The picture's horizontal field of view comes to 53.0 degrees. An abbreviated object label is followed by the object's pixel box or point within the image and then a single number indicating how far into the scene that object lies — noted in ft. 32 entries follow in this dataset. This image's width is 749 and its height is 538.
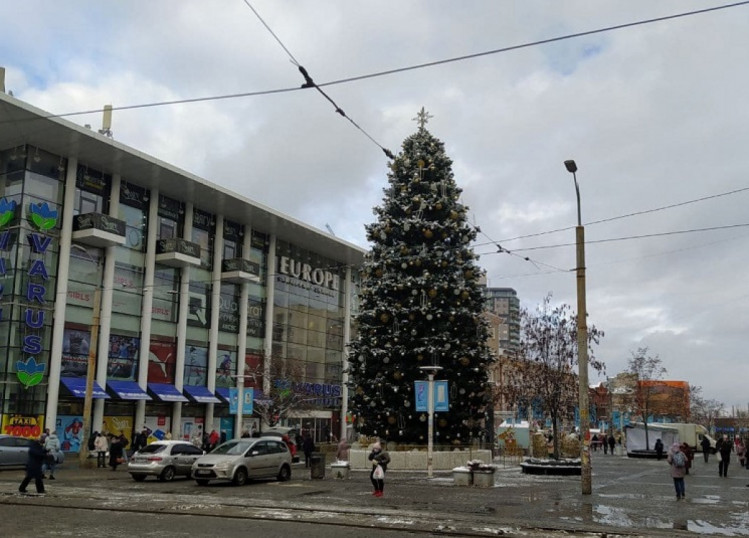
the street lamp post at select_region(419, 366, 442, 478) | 91.51
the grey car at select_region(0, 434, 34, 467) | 94.79
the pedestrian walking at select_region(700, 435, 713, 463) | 152.91
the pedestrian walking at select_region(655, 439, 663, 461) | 154.51
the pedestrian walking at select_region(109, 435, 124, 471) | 103.14
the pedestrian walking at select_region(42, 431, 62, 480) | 80.98
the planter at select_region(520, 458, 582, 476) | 98.68
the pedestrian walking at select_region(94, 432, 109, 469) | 107.65
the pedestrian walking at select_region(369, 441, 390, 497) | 66.14
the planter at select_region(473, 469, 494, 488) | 79.00
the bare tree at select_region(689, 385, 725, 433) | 318.45
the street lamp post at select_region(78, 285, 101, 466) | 102.63
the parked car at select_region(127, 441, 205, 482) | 83.92
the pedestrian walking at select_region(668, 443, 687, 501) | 67.77
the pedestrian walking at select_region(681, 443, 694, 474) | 98.32
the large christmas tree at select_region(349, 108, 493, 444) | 101.96
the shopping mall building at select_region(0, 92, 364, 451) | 131.44
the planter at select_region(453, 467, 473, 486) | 79.51
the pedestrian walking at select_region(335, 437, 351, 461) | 99.30
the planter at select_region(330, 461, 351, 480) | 88.79
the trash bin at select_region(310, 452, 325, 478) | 87.92
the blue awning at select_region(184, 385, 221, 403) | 164.04
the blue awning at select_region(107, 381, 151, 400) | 144.56
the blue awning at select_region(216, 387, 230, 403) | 174.29
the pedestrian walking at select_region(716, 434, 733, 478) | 103.22
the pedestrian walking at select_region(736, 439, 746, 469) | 137.10
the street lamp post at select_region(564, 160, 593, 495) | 69.00
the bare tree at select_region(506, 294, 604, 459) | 110.32
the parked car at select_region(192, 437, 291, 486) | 76.84
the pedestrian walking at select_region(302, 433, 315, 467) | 119.34
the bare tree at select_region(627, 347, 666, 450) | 193.88
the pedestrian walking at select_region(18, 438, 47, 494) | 62.59
